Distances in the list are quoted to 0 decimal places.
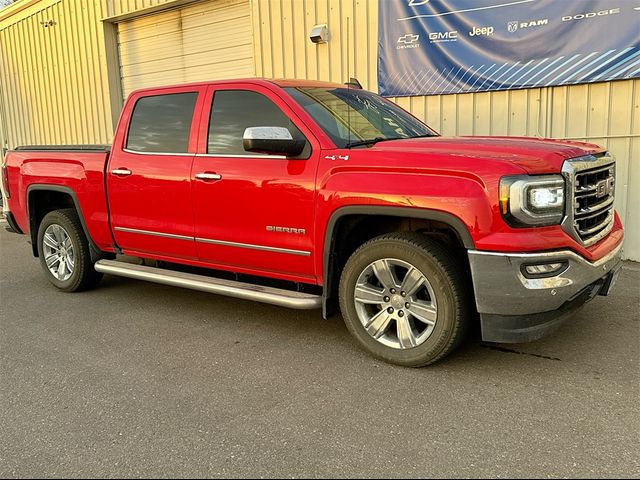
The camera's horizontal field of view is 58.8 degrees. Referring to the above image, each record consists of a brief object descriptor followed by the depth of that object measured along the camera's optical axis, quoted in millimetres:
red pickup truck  3291
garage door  10047
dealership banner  6039
